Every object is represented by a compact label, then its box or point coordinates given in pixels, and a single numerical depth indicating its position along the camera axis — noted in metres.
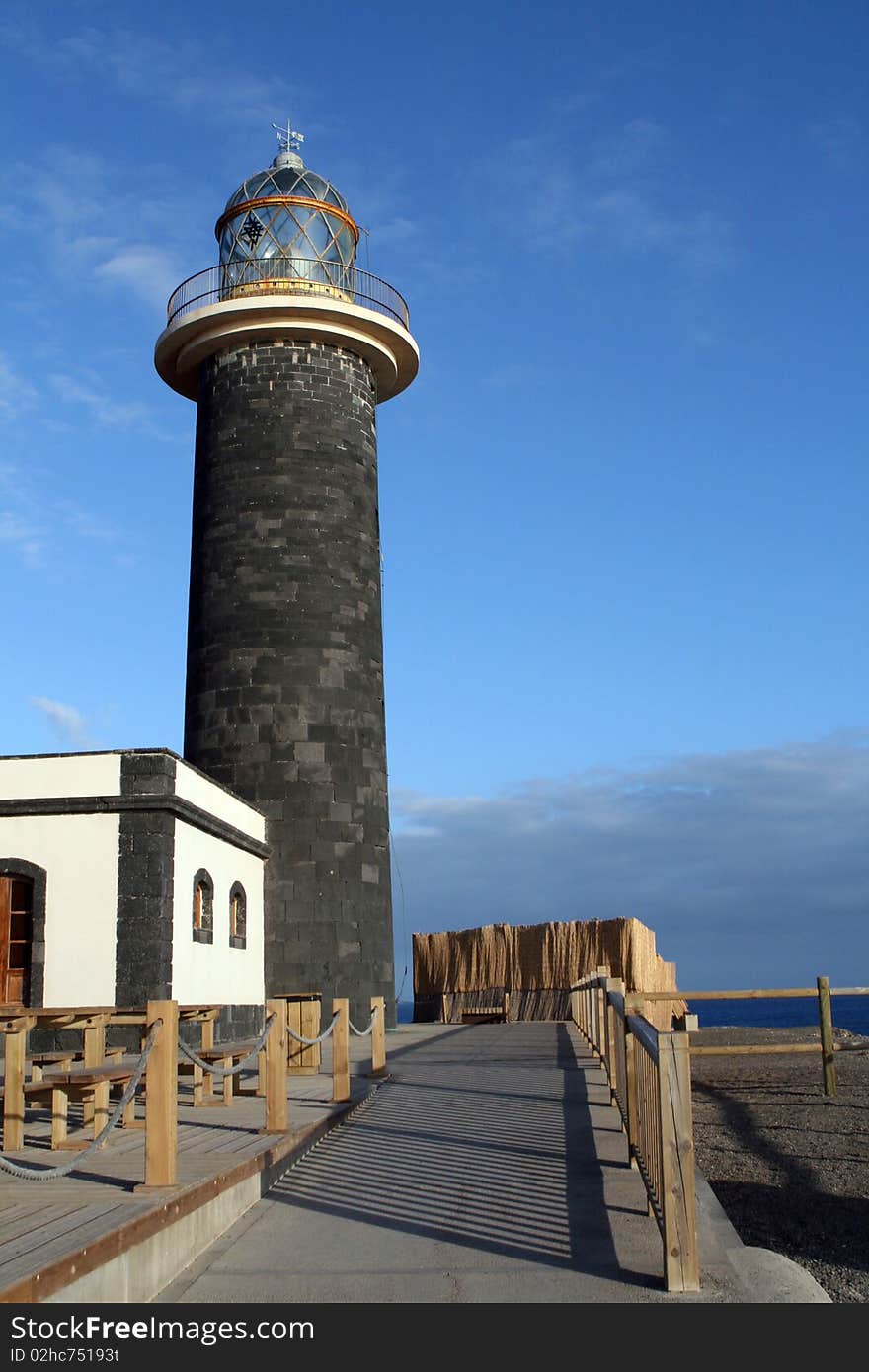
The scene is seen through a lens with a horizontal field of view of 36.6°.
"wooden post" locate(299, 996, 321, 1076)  12.91
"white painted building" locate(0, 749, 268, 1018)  13.98
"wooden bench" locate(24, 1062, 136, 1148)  7.37
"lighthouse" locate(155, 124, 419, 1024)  18.75
